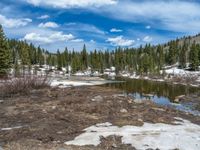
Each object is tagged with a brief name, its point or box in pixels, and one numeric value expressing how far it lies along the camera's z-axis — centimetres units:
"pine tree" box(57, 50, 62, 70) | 7680
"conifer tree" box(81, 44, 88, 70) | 7612
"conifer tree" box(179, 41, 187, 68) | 6771
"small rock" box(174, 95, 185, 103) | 1940
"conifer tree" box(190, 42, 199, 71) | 5828
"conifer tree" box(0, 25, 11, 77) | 2973
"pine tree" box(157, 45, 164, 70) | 6804
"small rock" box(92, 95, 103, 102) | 1449
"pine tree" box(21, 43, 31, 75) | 5974
